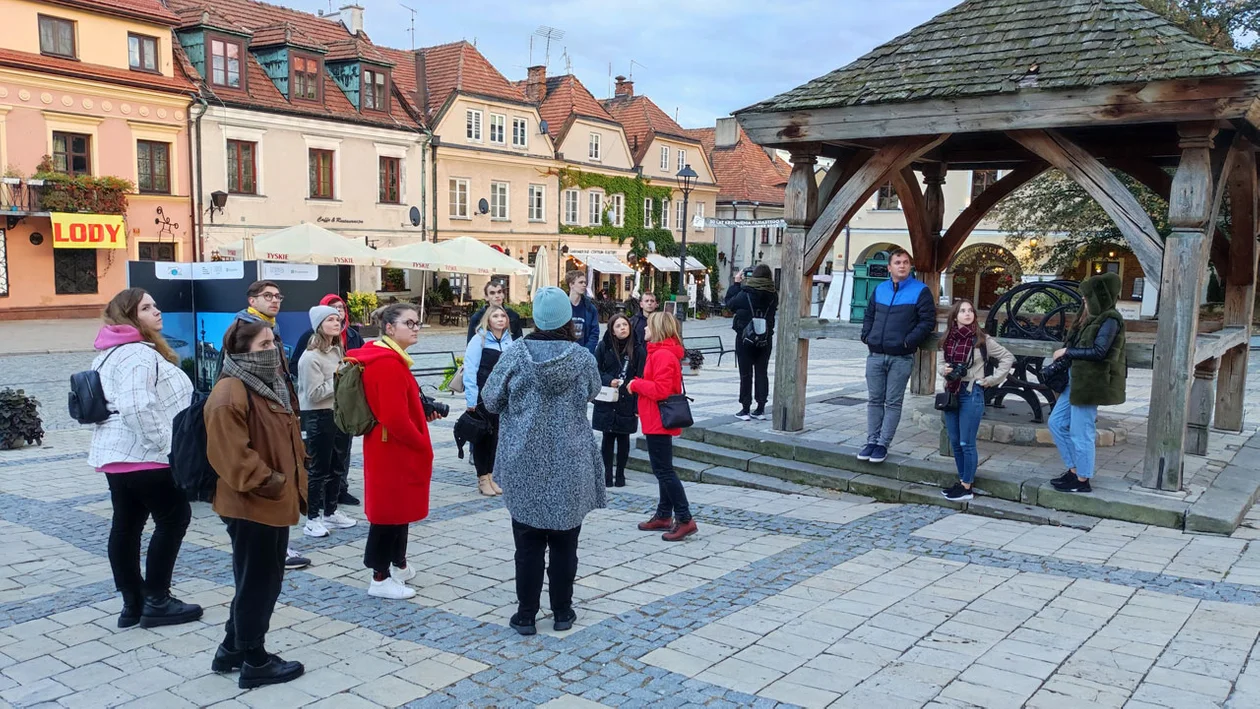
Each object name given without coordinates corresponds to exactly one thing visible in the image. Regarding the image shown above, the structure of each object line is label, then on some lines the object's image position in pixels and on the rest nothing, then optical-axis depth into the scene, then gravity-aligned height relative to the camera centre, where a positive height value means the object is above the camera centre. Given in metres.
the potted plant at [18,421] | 9.61 -1.65
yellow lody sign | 22.58 +0.79
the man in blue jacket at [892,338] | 7.41 -0.46
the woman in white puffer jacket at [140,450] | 4.61 -0.91
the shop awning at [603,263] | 37.38 +0.47
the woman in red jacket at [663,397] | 6.25 -0.81
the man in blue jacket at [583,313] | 8.52 -0.37
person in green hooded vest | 6.80 -0.60
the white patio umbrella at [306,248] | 17.53 +0.39
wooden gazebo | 6.70 +1.23
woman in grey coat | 4.57 -0.82
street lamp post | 25.31 +0.05
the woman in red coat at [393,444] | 4.98 -0.94
